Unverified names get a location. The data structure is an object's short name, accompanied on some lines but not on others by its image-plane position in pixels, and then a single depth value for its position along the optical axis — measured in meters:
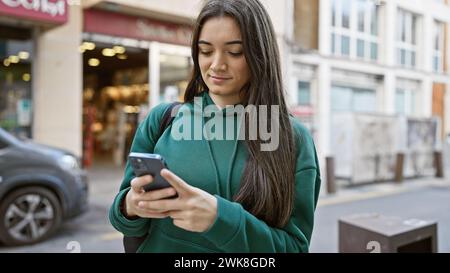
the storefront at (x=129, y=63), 8.55
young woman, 1.13
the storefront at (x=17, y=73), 7.42
